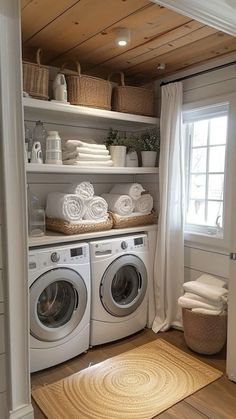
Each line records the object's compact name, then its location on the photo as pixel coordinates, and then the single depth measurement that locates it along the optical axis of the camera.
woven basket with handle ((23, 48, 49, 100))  2.09
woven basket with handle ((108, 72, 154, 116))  2.59
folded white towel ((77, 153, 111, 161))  2.35
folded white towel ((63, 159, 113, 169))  2.35
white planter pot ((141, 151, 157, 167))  2.79
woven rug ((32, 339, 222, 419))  1.82
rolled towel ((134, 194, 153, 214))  2.76
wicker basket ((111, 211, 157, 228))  2.55
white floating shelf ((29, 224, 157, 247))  2.12
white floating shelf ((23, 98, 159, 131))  2.17
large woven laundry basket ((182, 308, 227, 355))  2.28
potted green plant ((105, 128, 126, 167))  2.62
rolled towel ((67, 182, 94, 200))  2.37
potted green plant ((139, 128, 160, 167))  2.79
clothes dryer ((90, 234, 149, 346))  2.41
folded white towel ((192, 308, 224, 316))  2.27
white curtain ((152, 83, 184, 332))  2.62
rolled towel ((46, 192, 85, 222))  2.28
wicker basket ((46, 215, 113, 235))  2.27
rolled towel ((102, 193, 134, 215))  2.61
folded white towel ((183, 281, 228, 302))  2.27
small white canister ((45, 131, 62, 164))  2.26
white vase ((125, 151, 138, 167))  2.73
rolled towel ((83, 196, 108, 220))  2.41
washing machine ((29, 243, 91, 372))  2.08
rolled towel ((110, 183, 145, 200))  2.70
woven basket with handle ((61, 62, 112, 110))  2.30
